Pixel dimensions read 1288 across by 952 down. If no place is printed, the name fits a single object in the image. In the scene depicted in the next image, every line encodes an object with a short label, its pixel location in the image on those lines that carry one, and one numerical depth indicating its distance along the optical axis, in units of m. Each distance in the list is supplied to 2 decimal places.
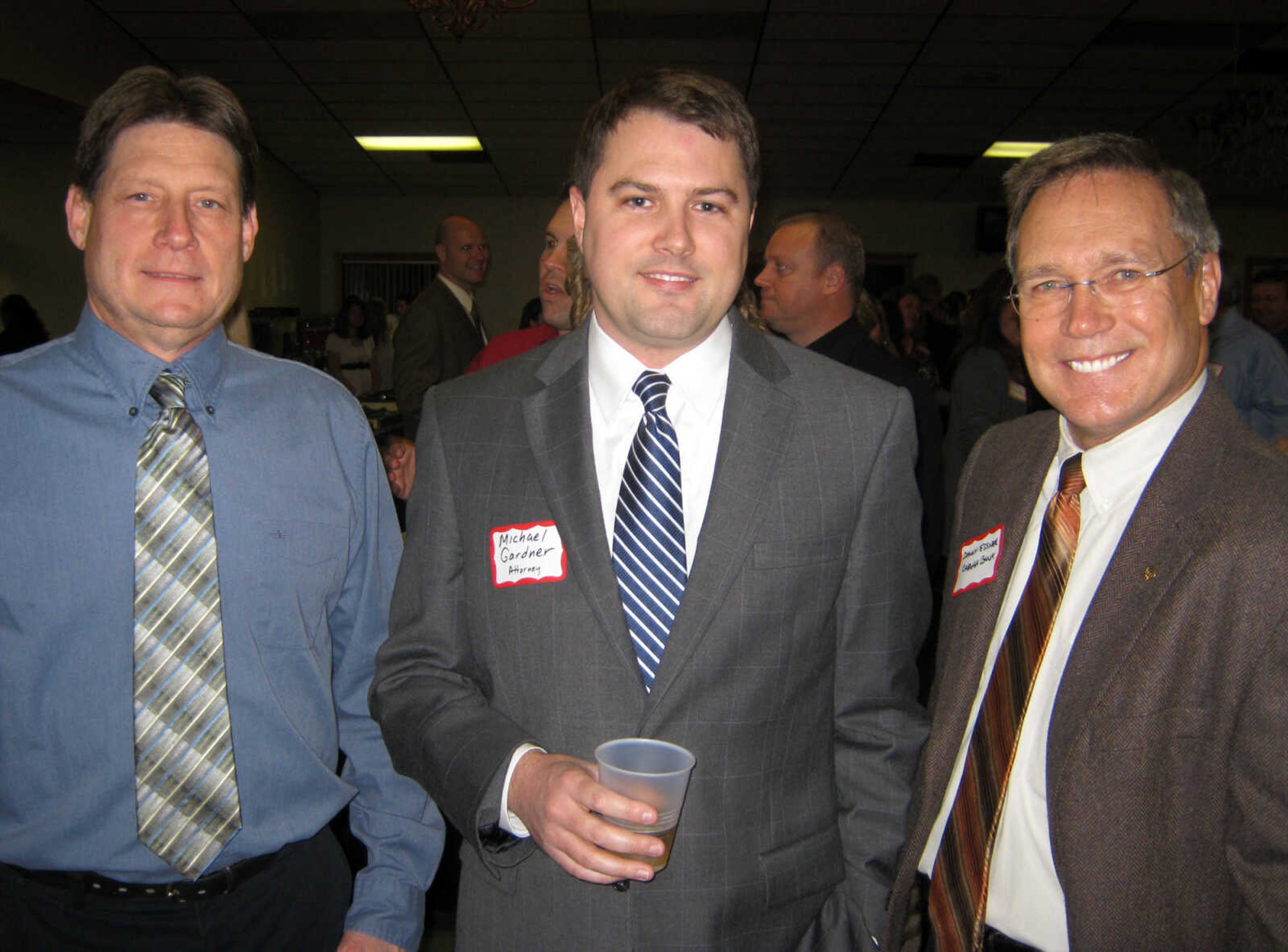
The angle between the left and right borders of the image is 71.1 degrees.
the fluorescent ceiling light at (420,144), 9.20
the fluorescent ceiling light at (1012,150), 9.02
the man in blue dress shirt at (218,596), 1.26
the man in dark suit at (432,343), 4.22
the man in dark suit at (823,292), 3.34
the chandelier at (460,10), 4.98
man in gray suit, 1.24
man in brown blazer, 1.13
